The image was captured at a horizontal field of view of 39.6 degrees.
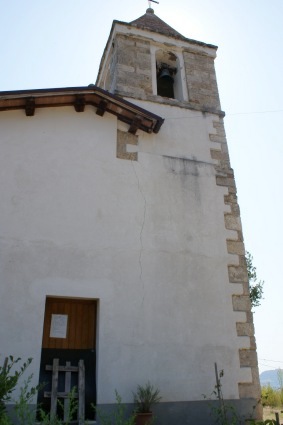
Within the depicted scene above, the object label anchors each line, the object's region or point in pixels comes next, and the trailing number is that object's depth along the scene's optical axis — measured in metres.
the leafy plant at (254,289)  13.73
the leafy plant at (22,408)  3.08
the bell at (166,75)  9.59
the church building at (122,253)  5.66
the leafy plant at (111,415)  5.02
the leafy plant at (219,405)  5.64
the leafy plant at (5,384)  3.58
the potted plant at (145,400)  5.06
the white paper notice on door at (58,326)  5.77
